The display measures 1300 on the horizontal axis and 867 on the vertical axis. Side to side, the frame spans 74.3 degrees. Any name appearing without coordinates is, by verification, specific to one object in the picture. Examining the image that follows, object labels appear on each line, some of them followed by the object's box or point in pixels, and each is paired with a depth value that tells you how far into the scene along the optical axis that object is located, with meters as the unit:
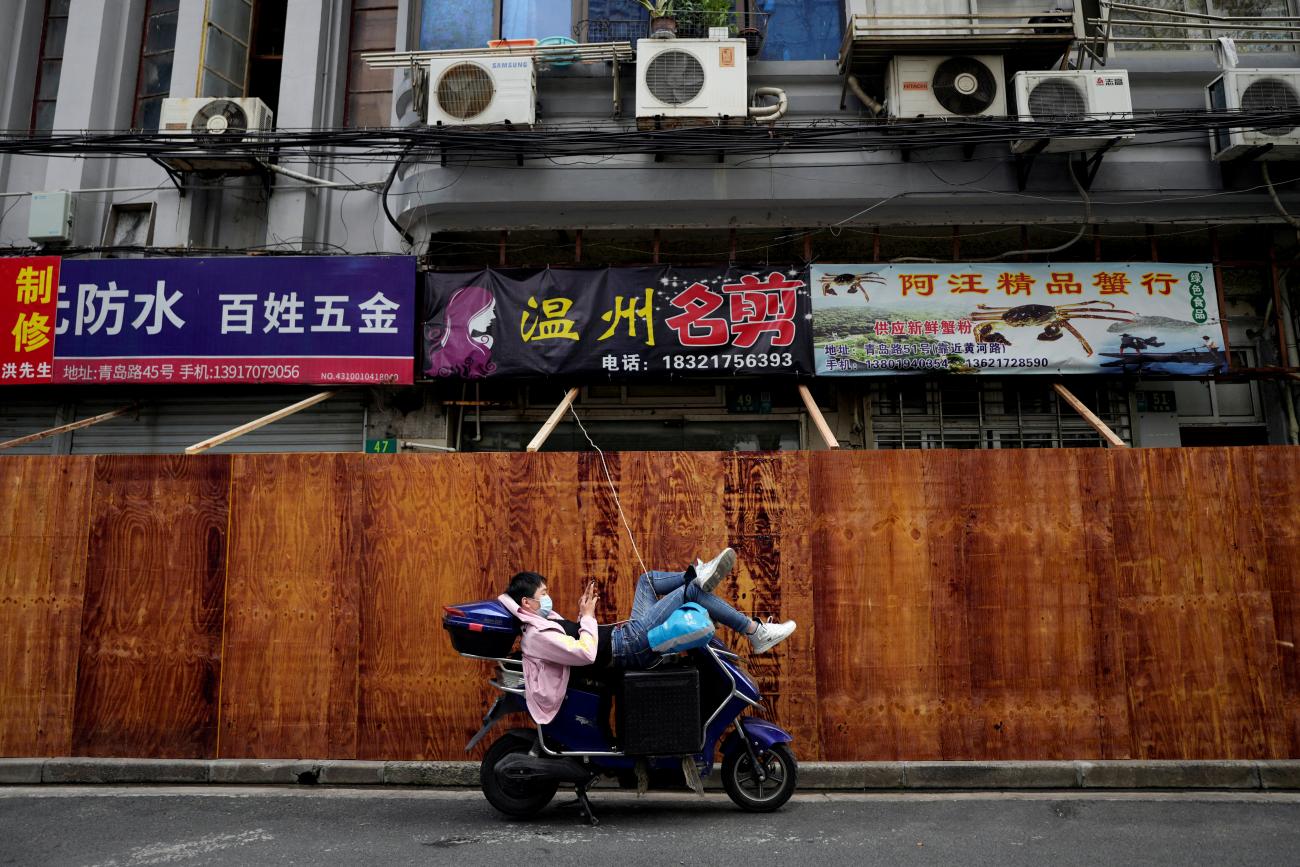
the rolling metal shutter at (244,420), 10.19
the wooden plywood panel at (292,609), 7.04
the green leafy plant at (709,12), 9.87
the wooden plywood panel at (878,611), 6.89
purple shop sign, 9.41
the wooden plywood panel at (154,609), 7.12
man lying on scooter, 5.45
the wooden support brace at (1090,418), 8.54
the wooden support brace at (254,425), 8.47
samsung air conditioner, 9.45
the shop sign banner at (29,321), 9.60
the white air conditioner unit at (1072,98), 9.04
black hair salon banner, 9.26
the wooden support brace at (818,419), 8.20
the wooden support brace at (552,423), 8.28
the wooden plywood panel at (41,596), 7.22
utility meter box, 10.39
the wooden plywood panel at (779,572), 6.91
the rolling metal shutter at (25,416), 10.43
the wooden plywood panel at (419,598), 6.96
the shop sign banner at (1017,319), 9.26
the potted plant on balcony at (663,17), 9.65
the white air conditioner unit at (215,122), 10.02
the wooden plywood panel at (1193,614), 6.89
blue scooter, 5.52
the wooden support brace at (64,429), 9.36
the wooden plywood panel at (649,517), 7.16
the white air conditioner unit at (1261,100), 9.03
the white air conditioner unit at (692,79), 9.30
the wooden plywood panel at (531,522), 7.18
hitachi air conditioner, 9.37
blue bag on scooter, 5.43
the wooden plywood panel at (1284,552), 6.94
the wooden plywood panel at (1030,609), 6.87
